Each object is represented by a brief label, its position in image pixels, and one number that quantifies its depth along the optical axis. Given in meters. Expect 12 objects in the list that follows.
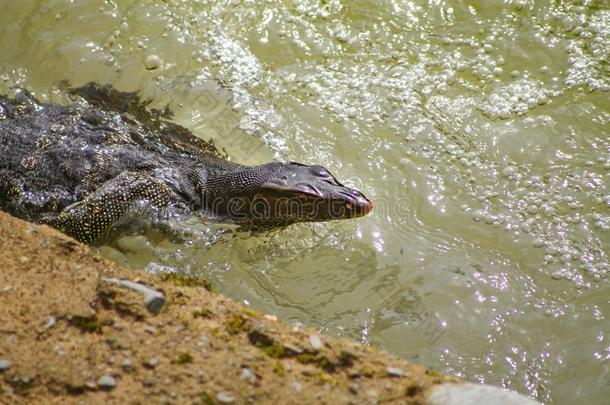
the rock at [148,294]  6.28
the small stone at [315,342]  6.15
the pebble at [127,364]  5.67
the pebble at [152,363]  5.71
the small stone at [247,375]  5.71
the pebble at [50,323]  5.90
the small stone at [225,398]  5.53
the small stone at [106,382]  5.52
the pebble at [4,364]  5.54
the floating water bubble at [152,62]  12.75
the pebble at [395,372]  6.01
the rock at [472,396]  5.72
